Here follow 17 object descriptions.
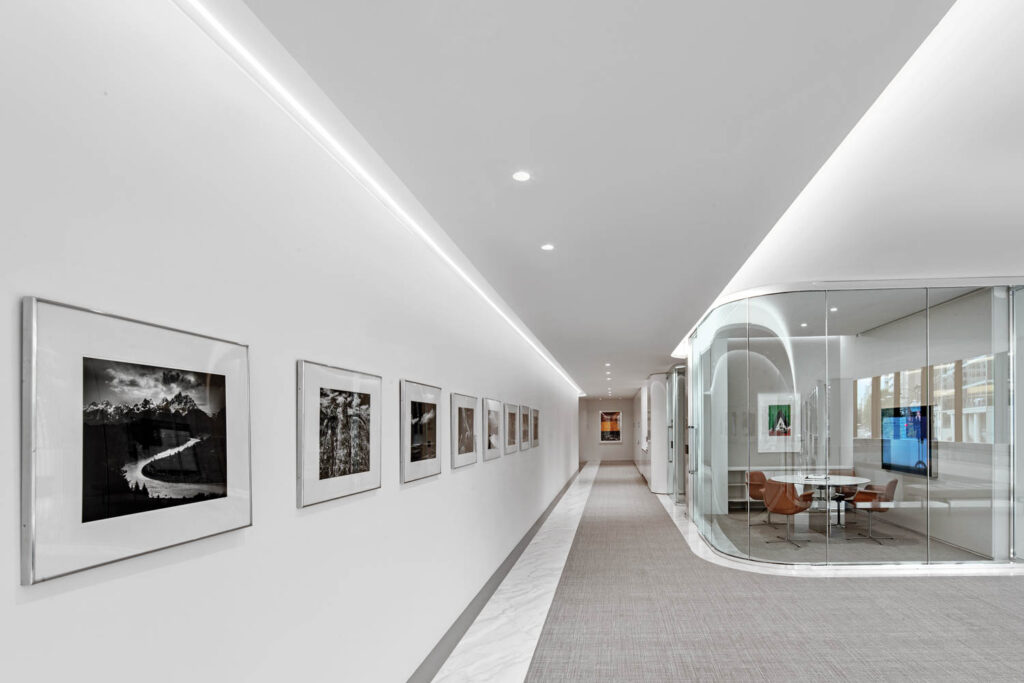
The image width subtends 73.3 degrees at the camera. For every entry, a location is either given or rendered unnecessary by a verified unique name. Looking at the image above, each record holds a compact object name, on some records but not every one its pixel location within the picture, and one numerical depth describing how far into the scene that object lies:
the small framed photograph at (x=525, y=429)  9.33
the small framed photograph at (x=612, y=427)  30.64
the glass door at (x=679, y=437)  14.01
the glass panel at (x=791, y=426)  7.75
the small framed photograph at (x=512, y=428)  8.05
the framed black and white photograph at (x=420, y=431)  4.13
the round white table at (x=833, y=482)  7.72
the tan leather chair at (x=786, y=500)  7.80
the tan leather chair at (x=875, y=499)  7.71
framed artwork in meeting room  7.87
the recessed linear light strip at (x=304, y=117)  2.22
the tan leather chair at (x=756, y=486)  8.01
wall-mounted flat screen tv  7.67
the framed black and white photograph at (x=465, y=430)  5.36
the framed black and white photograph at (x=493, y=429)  6.71
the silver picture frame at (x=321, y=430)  2.74
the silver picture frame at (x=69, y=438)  1.45
